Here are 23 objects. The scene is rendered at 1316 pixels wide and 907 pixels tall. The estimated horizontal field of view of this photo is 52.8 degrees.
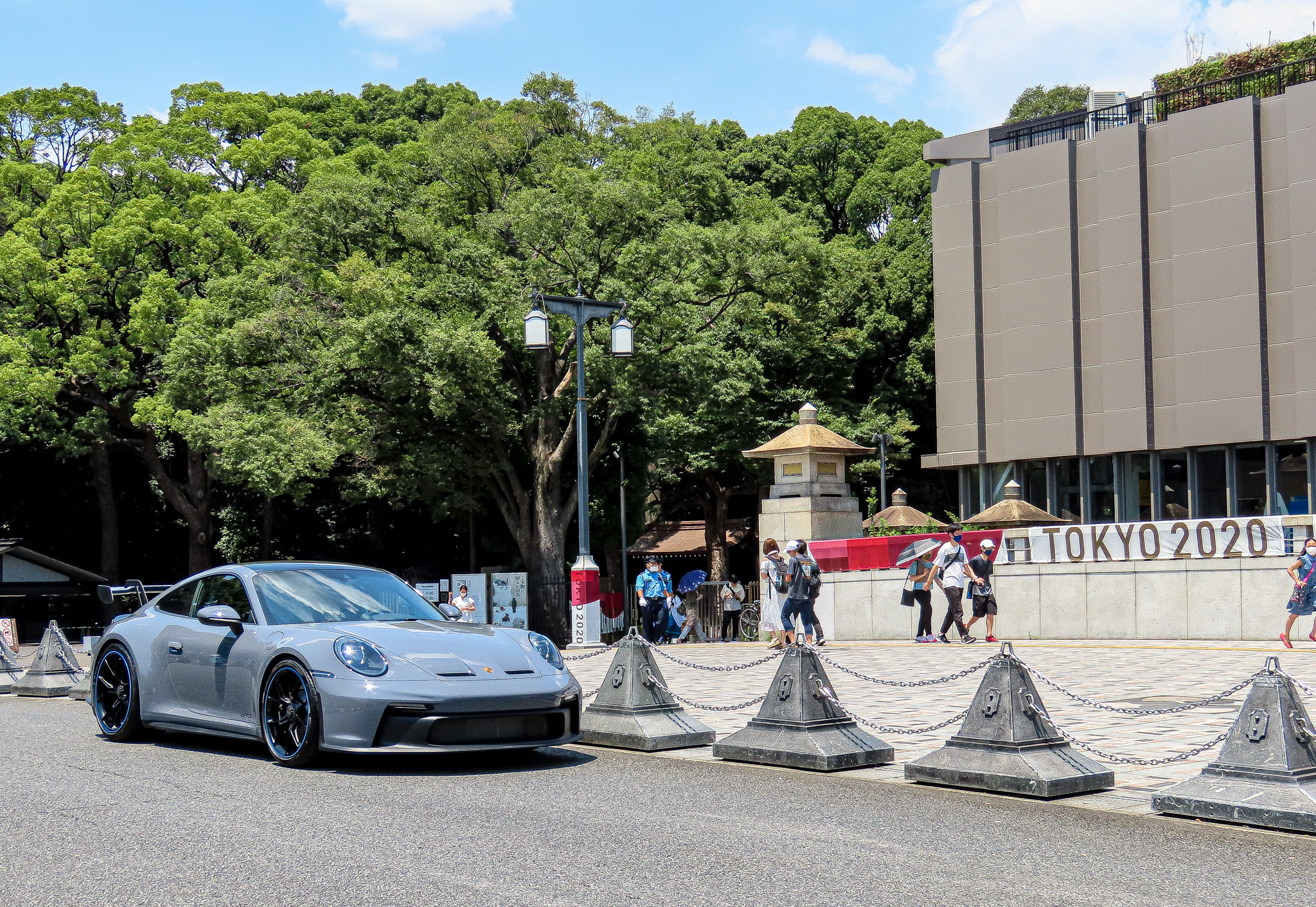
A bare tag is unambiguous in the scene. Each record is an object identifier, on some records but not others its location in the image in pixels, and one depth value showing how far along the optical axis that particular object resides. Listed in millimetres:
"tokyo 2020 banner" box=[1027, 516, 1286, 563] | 21328
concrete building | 35406
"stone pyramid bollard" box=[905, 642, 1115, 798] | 7531
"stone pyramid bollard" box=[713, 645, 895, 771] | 8711
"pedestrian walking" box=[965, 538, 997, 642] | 21109
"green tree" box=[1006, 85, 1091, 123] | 56781
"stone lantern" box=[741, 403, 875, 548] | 25969
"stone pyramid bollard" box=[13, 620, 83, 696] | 15352
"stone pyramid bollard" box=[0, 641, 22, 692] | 17891
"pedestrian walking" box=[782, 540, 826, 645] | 20156
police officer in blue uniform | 25000
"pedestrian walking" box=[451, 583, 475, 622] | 28062
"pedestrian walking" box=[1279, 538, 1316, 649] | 18453
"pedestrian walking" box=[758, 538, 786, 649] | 21047
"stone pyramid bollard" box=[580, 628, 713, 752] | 9844
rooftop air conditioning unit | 42719
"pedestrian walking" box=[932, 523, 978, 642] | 21484
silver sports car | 8234
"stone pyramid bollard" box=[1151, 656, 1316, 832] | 6547
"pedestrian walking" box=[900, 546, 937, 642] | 22328
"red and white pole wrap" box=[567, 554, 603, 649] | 23000
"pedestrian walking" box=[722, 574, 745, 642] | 28859
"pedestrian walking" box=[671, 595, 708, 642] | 29047
